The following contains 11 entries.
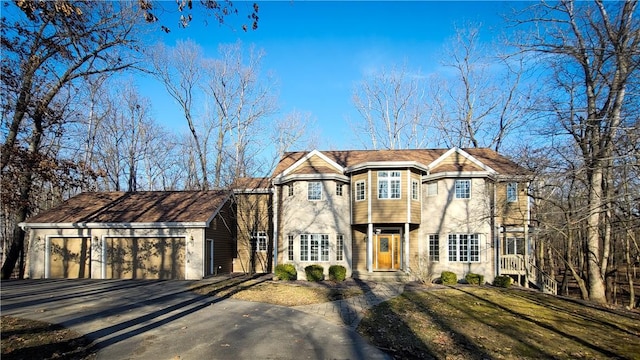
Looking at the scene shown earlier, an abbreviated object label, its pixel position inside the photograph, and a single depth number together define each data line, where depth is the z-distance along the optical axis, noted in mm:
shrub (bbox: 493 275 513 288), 18422
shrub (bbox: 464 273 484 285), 18672
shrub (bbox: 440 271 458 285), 18484
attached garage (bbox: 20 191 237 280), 20922
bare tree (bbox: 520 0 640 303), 8172
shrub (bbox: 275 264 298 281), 19422
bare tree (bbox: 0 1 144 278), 8977
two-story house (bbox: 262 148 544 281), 19797
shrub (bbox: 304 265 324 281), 19328
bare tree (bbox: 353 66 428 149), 34750
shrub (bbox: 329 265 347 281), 19156
